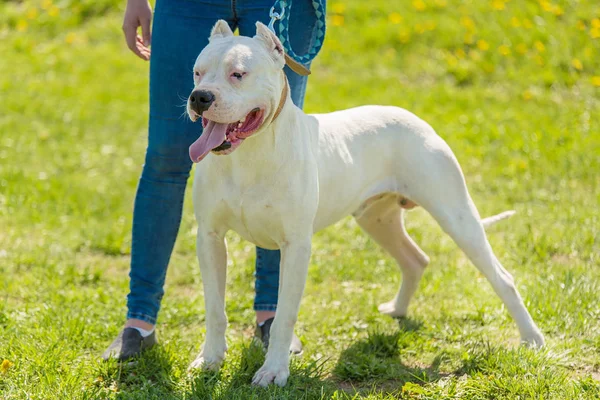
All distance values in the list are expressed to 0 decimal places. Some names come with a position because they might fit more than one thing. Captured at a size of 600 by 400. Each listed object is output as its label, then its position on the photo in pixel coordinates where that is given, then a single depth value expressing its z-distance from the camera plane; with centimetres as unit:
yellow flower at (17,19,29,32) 2173
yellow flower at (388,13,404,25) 1994
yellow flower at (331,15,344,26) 2044
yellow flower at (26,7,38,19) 2214
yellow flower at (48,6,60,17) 2216
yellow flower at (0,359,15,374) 746
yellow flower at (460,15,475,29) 1917
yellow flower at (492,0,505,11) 1945
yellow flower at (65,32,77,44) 2111
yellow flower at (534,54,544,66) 1803
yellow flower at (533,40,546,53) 1816
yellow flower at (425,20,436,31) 1942
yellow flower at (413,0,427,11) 2012
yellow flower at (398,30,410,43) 1939
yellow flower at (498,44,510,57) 1834
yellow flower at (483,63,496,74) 1817
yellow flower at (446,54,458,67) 1845
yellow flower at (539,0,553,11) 1917
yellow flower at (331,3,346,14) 2070
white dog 668
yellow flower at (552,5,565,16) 1903
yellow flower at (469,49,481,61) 1849
